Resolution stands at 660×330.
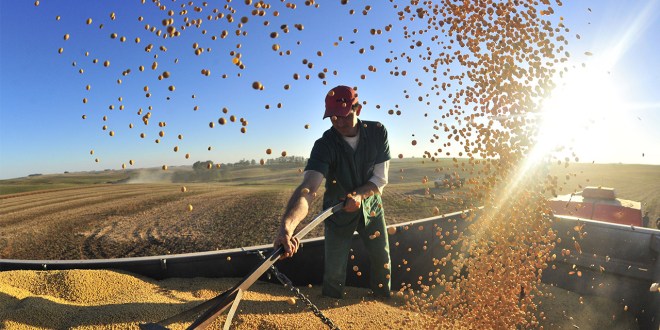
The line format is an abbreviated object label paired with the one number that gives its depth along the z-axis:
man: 3.49
